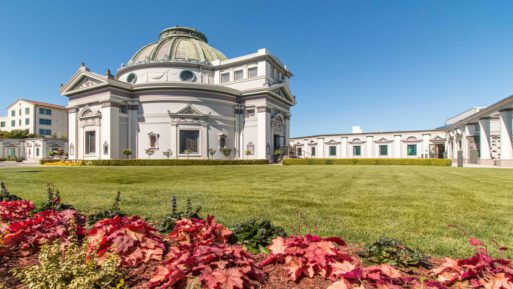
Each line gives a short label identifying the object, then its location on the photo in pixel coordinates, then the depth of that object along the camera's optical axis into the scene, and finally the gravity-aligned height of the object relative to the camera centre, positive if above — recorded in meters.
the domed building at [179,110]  34.06 +5.72
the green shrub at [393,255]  2.93 -1.27
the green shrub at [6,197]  6.25 -1.13
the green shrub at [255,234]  3.56 -1.27
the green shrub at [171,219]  4.31 -1.21
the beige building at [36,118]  63.94 +8.67
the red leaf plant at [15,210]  4.49 -1.15
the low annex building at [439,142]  25.89 +1.09
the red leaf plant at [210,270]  2.36 -1.19
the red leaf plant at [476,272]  2.32 -1.22
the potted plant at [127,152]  32.72 -0.19
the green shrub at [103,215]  4.62 -1.20
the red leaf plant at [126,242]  2.98 -1.14
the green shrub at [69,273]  2.16 -1.09
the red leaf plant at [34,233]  3.30 -1.15
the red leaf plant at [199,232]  3.40 -1.15
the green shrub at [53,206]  5.25 -1.16
